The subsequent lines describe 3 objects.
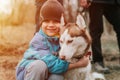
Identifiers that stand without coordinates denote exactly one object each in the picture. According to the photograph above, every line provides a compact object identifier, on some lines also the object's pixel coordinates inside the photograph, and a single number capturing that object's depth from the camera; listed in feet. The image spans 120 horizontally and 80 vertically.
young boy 6.89
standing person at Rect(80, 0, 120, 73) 7.47
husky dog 6.91
